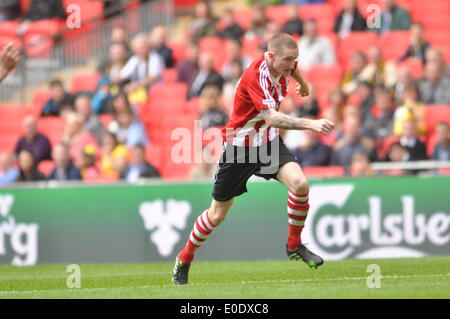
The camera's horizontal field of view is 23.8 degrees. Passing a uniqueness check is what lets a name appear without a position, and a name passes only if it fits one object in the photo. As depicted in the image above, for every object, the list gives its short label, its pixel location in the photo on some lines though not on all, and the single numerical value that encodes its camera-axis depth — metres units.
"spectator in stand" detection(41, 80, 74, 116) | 19.78
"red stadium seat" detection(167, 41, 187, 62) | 20.50
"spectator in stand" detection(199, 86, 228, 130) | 17.41
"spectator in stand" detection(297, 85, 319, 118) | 17.05
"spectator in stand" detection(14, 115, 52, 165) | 18.56
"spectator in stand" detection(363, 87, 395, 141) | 16.48
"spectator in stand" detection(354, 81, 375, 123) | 16.83
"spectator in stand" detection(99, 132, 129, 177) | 17.14
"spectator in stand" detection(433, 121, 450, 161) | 15.51
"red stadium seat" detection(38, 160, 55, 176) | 18.50
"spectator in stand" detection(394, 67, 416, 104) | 16.70
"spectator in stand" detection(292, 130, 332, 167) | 16.23
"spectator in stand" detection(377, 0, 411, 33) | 18.77
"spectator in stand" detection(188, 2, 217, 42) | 20.47
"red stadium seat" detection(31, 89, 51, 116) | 20.65
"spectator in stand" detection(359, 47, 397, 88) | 17.38
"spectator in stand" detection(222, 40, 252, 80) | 18.50
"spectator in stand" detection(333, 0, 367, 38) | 18.92
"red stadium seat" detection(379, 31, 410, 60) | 18.59
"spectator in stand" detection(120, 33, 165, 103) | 19.67
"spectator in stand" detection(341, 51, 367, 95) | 17.50
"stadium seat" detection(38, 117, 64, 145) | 19.72
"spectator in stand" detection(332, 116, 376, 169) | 15.85
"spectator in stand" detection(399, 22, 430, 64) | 17.88
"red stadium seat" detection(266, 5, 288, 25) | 20.11
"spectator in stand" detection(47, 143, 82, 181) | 17.09
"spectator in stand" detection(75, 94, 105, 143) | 18.77
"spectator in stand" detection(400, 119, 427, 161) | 15.53
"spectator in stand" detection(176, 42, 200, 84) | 19.45
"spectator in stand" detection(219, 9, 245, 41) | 19.84
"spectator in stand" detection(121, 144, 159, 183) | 16.78
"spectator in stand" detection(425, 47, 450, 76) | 16.84
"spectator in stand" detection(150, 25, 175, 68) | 20.00
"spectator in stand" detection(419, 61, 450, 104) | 16.86
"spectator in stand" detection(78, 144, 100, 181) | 17.38
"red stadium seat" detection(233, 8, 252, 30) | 20.48
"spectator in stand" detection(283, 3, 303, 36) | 19.08
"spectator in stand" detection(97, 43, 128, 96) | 19.92
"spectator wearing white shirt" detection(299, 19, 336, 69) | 18.56
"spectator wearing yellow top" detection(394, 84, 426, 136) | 16.23
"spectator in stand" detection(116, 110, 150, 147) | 18.20
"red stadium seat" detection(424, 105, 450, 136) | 16.66
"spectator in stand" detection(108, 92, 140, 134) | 18.27
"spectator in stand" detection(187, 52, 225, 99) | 18.67
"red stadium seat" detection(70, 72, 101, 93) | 20.70
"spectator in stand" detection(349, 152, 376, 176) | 15.28
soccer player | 10.28
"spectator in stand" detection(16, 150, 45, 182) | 17.55
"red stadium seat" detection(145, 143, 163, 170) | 17.88
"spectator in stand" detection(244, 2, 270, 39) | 19.41
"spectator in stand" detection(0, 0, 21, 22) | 22.23
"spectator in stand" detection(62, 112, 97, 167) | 18.55
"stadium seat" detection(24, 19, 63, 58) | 21.03
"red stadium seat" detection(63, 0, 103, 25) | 21.78
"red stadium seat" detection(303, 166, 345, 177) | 15.78
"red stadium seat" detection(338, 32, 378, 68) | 18.75
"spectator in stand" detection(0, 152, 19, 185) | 17.80
